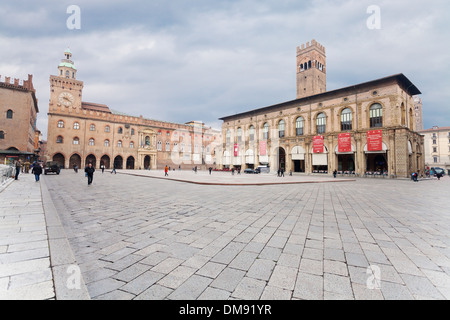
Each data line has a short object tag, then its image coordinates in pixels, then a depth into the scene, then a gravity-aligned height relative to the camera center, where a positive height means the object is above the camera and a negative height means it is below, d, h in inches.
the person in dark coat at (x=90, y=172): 469.7 -12.9
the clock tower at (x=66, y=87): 1820.9 +709.8
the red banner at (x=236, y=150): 1893.5 +150.9
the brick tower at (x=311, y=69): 2009.1 +974.5
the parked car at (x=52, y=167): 908.1 -3.5
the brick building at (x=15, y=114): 1294.3 +336.3
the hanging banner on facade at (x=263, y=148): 1661.7 +149.5
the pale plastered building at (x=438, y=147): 2300.7 +223.3
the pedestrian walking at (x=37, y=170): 542.6 -9.9
